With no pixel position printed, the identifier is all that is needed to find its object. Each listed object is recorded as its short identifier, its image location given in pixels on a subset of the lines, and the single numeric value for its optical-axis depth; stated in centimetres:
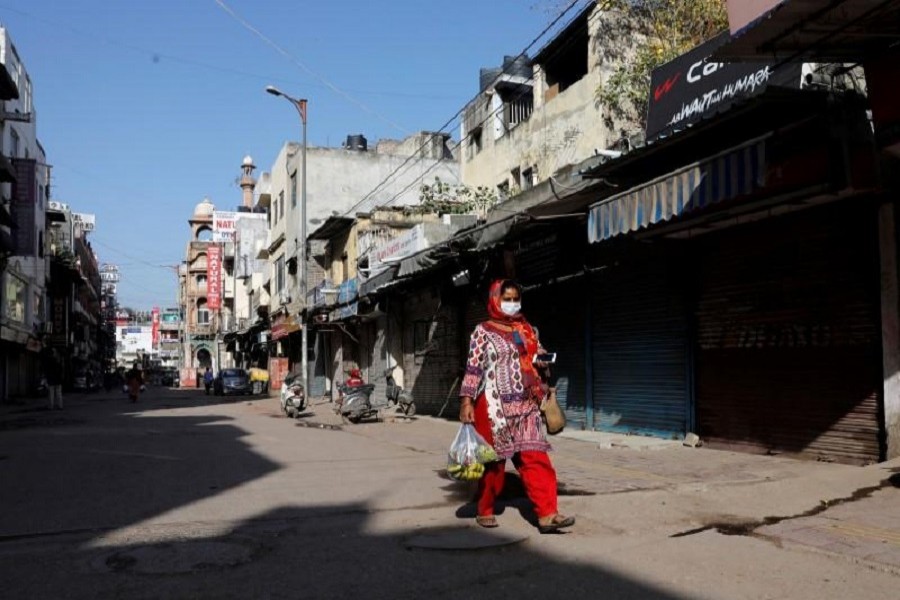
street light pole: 2672
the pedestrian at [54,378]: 2353
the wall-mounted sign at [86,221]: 8162
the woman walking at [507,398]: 537
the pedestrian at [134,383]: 3178
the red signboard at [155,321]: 10842
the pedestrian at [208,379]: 4494
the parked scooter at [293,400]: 2094
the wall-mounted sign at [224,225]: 6462
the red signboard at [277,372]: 4081
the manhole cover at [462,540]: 496
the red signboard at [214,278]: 6294
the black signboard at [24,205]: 2917
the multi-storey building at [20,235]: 2917
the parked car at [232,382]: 4028
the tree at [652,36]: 1588
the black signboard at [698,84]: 1003
